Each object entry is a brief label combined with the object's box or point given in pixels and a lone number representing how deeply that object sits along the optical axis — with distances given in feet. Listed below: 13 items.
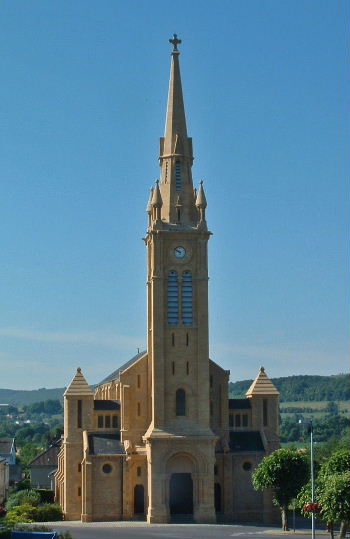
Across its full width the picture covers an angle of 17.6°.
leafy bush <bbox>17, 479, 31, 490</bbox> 445.54
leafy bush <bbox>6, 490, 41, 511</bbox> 337.09
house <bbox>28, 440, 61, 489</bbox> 481.46
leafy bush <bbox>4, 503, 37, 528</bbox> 291.22
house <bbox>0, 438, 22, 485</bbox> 524.52
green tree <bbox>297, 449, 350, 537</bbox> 226.38
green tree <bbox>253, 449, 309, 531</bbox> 288.92
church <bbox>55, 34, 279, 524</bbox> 314.76
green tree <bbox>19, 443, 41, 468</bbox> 626.80
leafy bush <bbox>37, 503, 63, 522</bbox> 319.27
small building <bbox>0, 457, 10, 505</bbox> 419.33
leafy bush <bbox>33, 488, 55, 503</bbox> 366.63
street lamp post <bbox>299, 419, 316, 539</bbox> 244.42
